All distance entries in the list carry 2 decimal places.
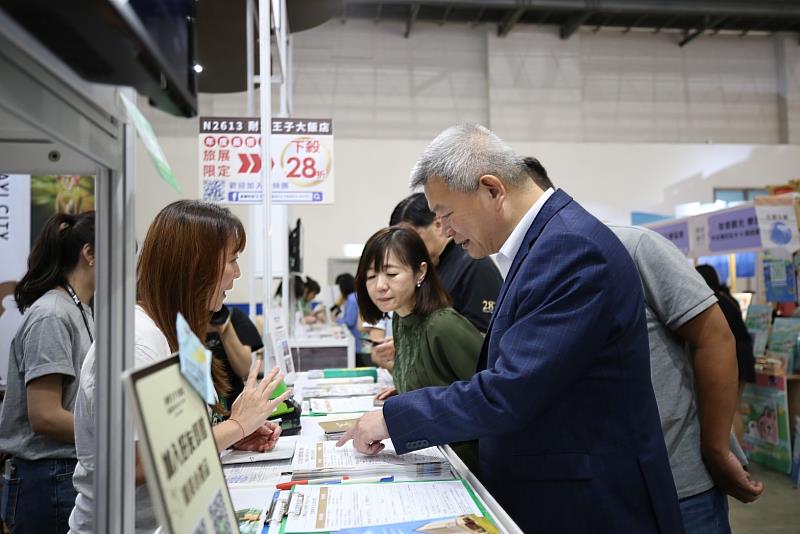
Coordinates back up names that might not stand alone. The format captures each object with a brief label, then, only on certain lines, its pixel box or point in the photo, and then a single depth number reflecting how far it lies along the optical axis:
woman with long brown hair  1.27
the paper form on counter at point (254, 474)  1.27
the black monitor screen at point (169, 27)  0.58
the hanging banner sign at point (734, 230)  4.85
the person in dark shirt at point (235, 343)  2.90
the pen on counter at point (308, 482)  1.22
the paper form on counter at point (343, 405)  2.10
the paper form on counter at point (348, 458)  1.35
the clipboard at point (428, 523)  0.97
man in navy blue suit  1.19
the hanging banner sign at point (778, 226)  4.55
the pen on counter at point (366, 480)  1.24
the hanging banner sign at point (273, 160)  3.26
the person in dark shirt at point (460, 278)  2.59
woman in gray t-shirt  1.83
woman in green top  1.81
